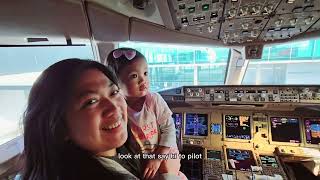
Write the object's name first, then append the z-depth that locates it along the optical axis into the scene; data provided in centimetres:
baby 99
